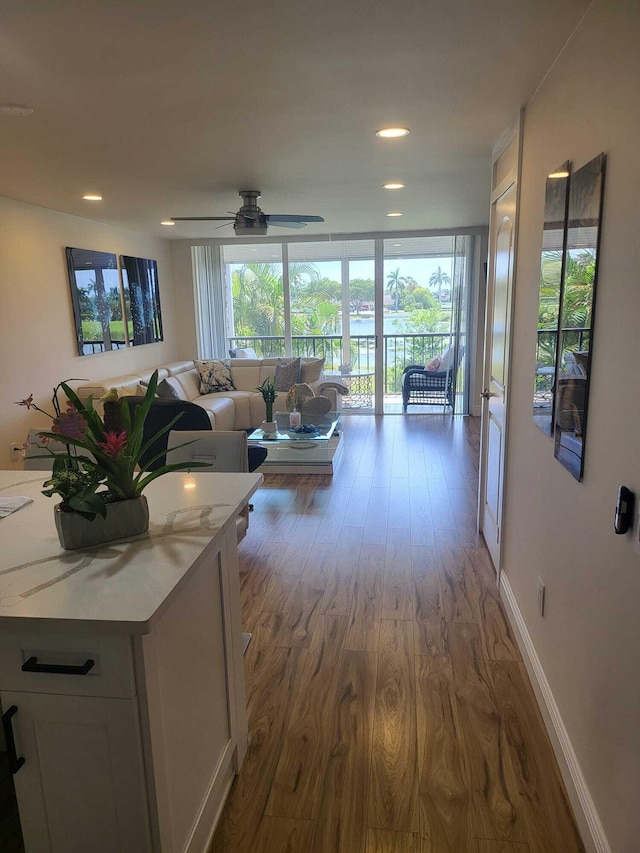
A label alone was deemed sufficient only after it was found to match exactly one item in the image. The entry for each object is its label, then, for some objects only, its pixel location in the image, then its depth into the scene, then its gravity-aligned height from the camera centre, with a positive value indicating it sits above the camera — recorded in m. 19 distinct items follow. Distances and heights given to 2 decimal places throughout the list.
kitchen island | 1.16 -0.77
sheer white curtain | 7.62 +0.16
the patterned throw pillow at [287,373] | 6.77 -0.71
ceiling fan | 4.36 +0.69
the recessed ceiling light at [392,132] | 2.85 +0.87
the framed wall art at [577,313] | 1.56 -0.02
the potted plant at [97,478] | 1.40 -0.40
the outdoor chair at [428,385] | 7.44 -0.97
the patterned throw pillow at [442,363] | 7.35 -0.68
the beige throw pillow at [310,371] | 6.88 -0.69
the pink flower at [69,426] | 1.39 -0.26
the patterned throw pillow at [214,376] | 6.88 -0.74
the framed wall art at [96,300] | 5.32 +0.15
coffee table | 5.07 -1.24
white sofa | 6.02 -0.89
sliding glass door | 7.41 +0.07
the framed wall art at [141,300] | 6.30 +0.17
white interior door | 2.90 -0.20
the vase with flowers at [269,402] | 5.25 -0.82
